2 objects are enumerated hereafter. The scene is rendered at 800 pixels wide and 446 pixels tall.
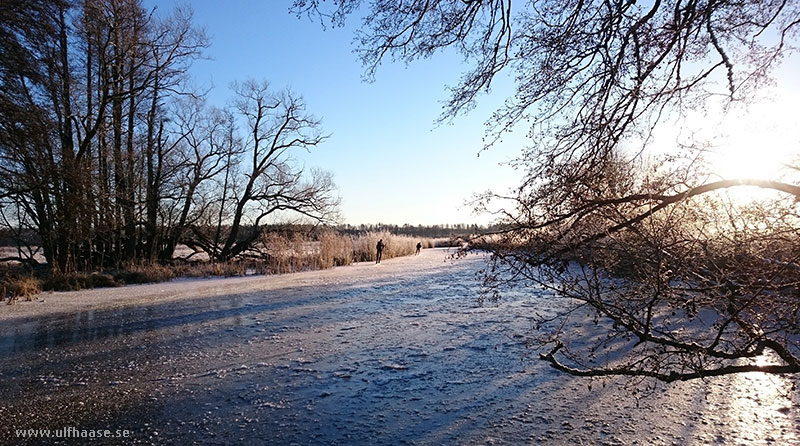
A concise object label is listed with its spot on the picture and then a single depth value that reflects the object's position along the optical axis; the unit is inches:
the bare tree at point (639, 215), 92.4
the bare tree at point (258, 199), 735.7
